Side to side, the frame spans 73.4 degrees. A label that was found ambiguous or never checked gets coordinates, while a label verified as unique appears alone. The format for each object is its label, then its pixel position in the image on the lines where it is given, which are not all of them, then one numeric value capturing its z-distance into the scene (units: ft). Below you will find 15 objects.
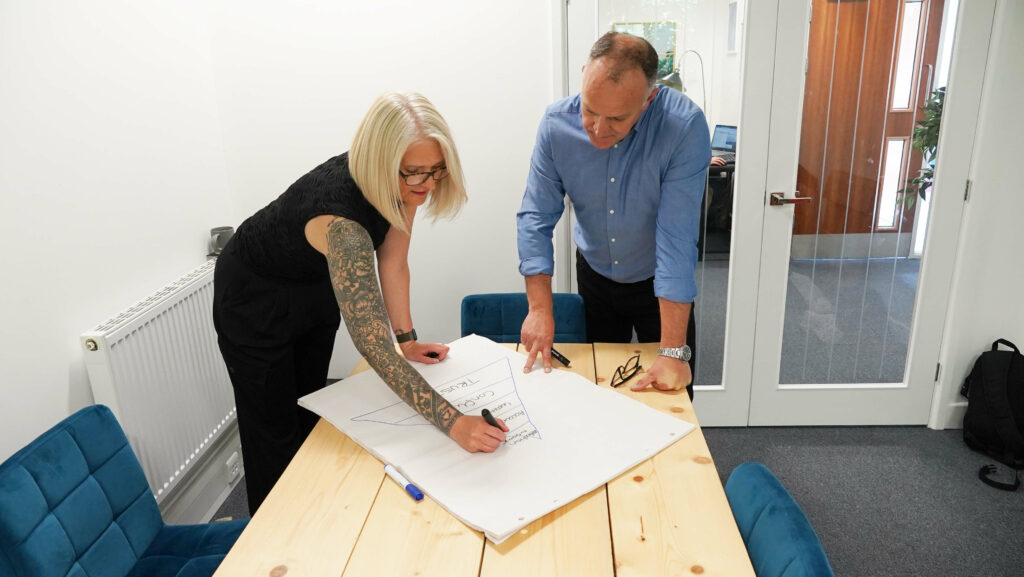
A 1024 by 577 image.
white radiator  6.40
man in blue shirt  5.31
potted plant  8.39
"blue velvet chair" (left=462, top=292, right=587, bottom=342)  7.11
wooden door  8.20
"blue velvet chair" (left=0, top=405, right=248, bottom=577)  4.17
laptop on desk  8.76
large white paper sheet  3.99
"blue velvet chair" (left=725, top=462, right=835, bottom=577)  3.26
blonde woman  4.48
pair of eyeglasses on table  5.49
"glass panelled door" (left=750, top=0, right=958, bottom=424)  8.27
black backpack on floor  8.54
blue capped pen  4.05
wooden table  3.52
